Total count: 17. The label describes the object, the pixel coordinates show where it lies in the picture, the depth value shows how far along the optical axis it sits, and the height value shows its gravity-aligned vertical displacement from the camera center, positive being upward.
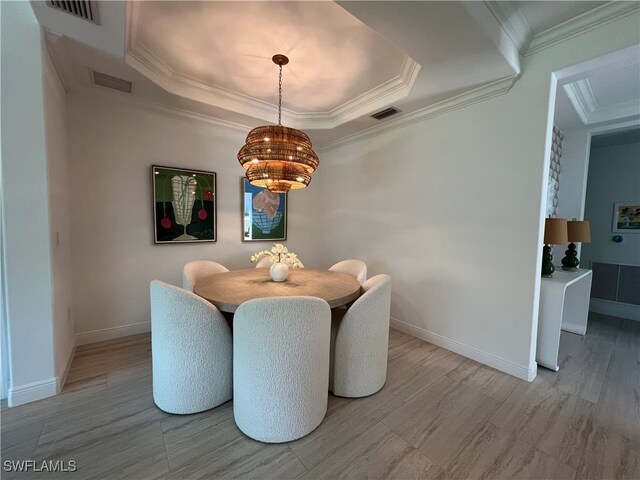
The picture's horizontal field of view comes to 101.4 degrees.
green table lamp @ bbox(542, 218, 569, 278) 2.55 -0.04
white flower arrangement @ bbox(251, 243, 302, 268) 2.48 -0.34
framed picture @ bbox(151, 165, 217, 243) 3.05 +0.17
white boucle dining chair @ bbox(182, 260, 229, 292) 2.48 -0.54
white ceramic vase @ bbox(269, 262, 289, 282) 2.40 -0.46
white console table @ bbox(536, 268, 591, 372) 2.36 -0.83
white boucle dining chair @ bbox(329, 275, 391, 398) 1.93 -0.91
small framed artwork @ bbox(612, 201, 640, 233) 3.91 +0.18
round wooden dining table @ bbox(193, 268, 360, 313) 1.86 -0.54
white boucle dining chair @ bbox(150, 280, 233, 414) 1.66 -0.87
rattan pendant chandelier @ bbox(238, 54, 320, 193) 1.99 +0.50
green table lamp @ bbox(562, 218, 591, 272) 2.92 -0.11
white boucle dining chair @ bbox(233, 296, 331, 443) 1.50 -0.84
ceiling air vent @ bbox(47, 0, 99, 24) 1.63 +1.33
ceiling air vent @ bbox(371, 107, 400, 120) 2.96 +1.30
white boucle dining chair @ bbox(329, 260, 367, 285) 2.84 -0.53
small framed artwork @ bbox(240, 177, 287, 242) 3.71 +0.10
